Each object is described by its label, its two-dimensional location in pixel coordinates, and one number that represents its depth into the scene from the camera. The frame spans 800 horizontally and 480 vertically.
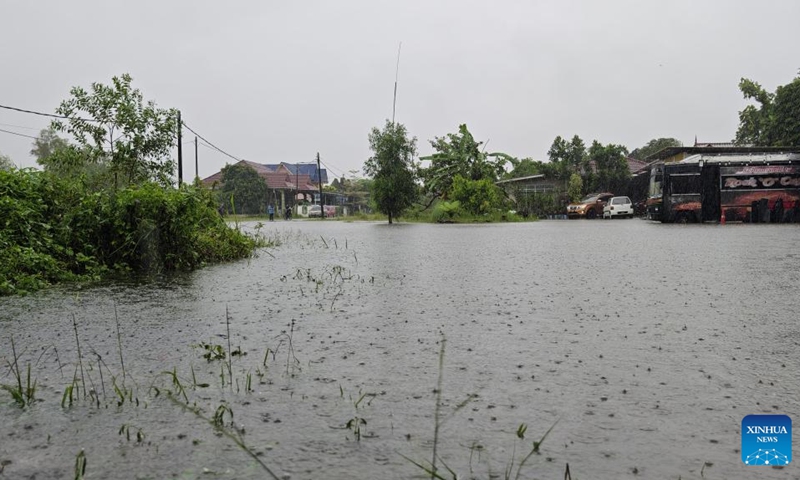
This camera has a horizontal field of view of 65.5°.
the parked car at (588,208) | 40.28
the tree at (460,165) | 40.97
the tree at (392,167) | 34.34
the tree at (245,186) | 55.48
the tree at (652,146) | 68.38
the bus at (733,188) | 25.81
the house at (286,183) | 65.19
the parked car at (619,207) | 37.47
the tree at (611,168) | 44.56
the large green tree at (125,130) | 12.71
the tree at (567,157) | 46.47
